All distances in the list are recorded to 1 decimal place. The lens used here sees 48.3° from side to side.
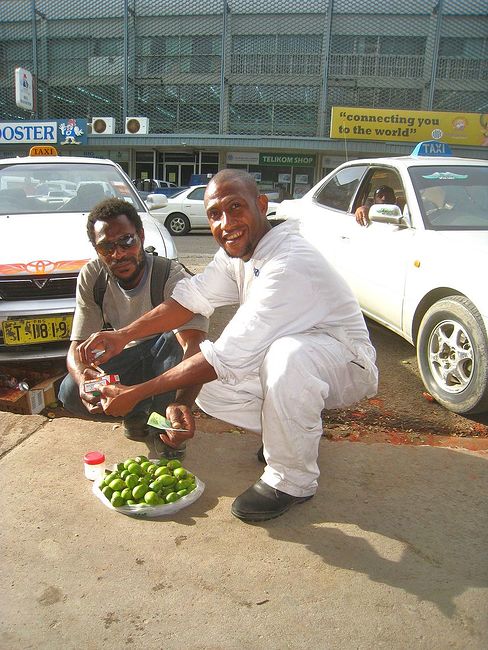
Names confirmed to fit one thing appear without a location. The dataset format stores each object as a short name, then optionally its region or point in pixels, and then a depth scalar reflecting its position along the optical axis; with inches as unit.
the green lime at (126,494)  88.8
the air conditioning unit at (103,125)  1039.0
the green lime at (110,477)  92.6
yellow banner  912.3
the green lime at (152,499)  87.4
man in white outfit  84.7
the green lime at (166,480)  90.4
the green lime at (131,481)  90.7
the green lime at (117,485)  90.4
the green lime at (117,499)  88.6
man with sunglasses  108.7
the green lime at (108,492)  91.0
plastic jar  97.5
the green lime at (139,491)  89.0
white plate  88.1
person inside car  182.7
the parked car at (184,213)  557.0
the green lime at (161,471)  92.9
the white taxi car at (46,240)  136.8
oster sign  976.3
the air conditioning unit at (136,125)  1029.8
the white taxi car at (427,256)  128.6
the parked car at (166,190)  635.2
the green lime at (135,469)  92.6
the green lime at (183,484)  91.2
